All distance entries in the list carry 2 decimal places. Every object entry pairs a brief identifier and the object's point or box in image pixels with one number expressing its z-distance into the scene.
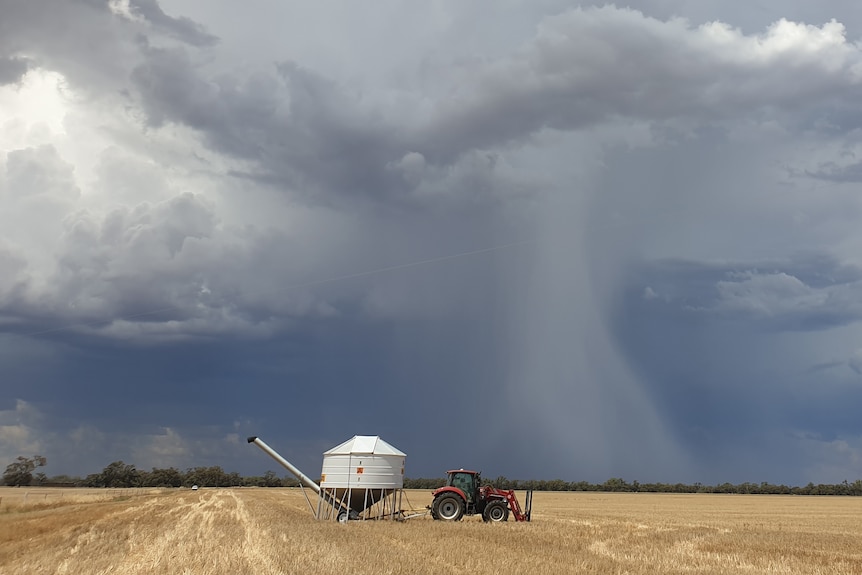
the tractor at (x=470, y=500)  35.44
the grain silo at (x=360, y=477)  37.25
